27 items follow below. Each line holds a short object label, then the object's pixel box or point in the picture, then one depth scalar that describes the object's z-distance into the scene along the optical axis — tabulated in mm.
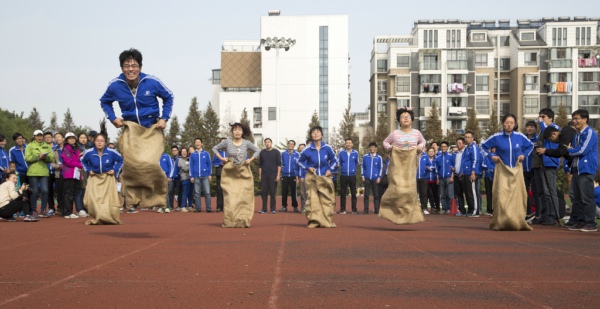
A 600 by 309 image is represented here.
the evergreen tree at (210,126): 77312
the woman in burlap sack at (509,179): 12656
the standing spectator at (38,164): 17172
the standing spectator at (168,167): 22753
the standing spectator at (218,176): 22000
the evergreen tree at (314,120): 69288
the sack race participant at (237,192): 13495
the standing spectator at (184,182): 23359
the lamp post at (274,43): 51938
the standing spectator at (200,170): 22391
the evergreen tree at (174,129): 99500
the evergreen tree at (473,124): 71500
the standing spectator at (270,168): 22062
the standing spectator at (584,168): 12453
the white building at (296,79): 83188
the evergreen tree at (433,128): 67906
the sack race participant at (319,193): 13797
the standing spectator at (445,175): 21188
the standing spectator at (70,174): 17594
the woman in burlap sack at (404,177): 12984
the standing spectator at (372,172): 22062
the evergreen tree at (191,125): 80375
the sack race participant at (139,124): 9977
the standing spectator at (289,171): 23422
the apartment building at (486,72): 80625
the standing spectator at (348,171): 21906
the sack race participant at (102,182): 13969
